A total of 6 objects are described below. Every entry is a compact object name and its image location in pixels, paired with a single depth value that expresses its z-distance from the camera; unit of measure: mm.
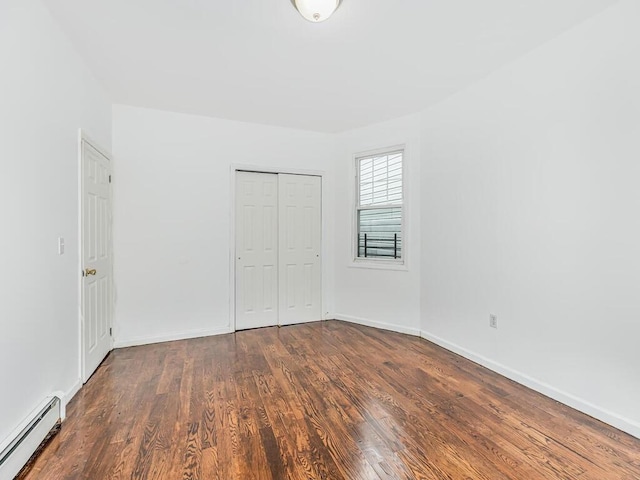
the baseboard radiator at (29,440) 1453
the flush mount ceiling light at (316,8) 1772
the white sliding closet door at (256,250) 3850
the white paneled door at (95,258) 2494
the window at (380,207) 3809
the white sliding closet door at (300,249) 4070
